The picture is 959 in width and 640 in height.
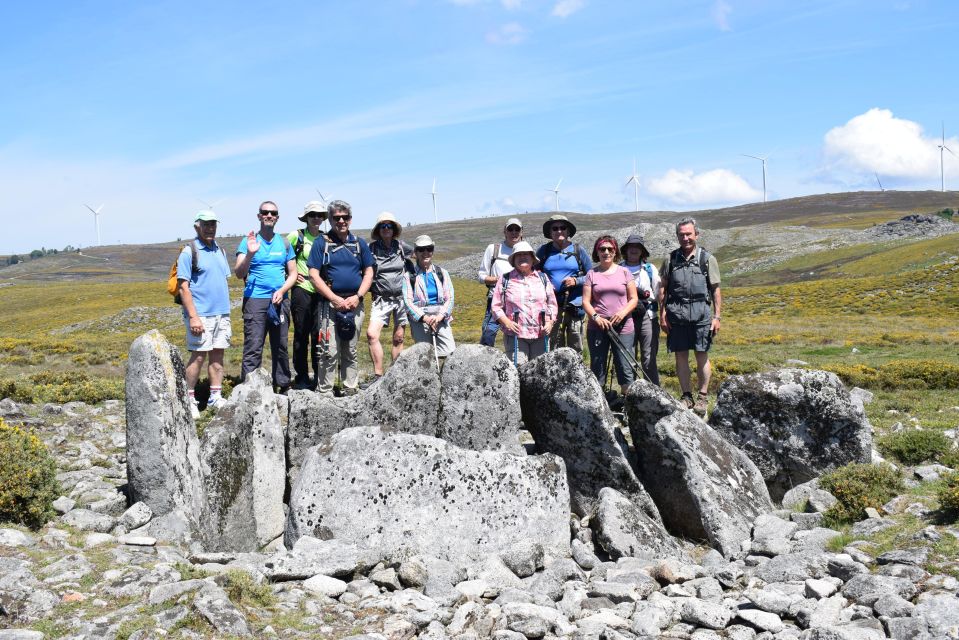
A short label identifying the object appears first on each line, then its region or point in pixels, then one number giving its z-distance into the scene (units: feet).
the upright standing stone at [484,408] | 37.63
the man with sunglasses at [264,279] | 43.88
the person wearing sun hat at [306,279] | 45.09
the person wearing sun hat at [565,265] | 45.06
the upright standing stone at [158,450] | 32.07
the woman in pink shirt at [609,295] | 43.73
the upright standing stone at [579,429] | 36.09
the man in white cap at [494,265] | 44.83
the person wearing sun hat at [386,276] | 45.39
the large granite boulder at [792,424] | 38.91
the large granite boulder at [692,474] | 33.50
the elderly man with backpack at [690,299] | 44.91
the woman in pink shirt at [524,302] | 42.93
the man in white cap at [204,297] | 42.52
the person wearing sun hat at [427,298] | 44.68
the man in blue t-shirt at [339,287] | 43.86
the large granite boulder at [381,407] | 36.45
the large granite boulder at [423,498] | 31.19
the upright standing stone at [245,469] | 33.27
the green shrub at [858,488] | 33.55
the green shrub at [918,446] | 40.14
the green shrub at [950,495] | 30.48
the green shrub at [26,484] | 29.71
